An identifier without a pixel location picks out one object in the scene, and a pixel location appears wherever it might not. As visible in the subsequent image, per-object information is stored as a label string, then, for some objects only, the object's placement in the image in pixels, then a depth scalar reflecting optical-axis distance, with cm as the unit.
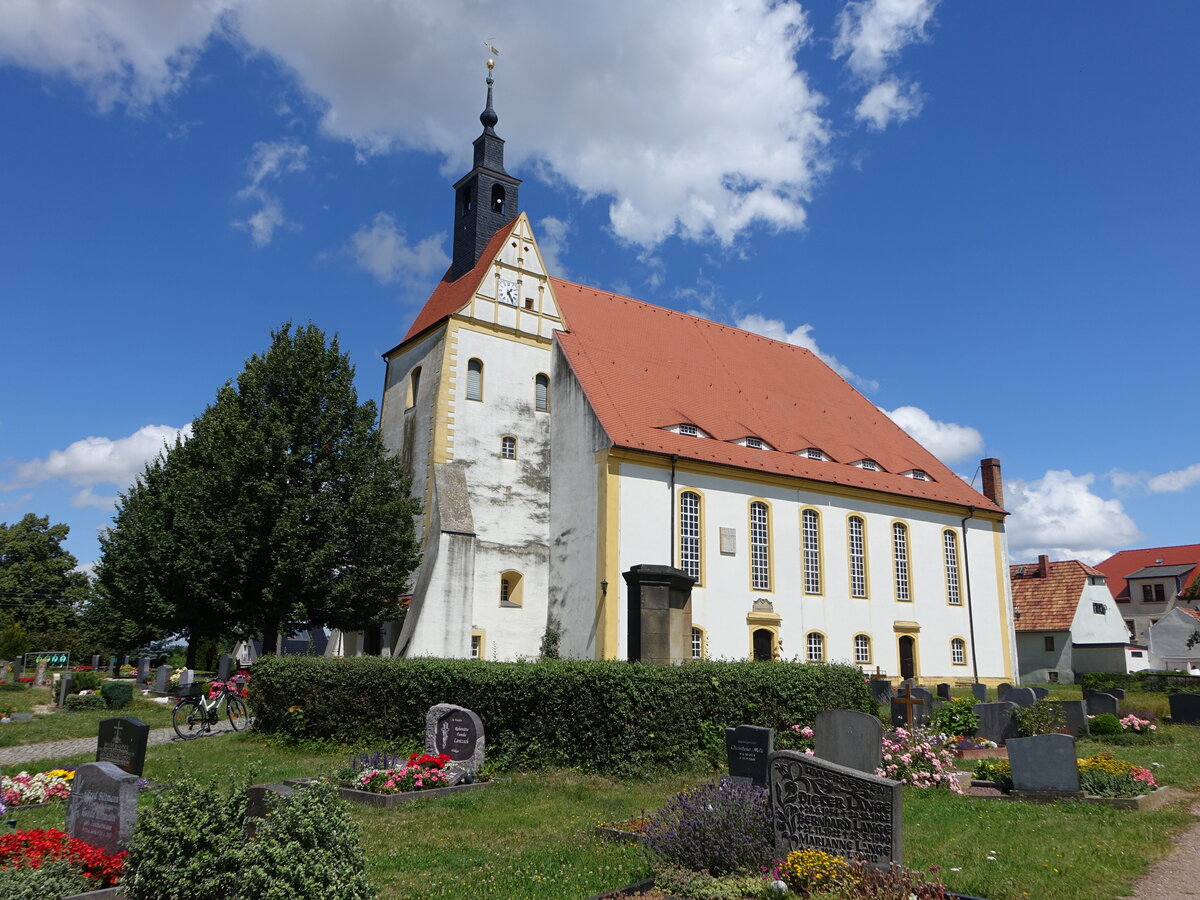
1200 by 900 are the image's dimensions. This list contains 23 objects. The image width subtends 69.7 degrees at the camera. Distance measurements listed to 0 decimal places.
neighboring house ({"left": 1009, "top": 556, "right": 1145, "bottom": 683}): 4403
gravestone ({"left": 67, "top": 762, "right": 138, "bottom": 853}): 765
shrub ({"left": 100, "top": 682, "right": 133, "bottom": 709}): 2455
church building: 2662
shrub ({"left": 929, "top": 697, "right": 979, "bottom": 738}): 1644
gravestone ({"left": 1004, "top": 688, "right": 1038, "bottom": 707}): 2148
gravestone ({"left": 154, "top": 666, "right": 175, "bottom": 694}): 2802
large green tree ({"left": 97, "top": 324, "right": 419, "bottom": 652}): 2267
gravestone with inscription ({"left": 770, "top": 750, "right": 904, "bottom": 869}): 687
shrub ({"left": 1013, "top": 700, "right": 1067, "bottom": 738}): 1514
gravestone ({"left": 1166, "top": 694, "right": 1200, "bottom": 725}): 2072
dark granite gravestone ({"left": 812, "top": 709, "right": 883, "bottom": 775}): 1084
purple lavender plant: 729
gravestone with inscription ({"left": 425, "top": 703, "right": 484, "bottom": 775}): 1287
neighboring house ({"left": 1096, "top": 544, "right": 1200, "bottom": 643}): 6328
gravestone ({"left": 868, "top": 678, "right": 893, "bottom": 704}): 2427
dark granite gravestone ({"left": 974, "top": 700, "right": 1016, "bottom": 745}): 1717
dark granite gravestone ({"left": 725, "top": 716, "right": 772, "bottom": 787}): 976
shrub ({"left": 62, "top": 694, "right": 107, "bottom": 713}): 2450
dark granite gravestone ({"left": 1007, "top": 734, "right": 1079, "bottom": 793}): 1125
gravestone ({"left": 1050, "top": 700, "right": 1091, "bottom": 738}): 1812
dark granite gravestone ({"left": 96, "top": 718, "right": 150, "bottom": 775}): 1019
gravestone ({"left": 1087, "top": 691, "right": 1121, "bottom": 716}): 2054
